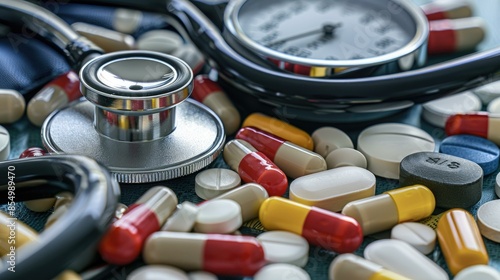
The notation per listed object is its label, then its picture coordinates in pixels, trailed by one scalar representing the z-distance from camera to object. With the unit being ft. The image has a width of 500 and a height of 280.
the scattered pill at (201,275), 0.74
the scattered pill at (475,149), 0.89
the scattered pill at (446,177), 0.84
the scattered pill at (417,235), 0.80
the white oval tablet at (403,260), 0.76
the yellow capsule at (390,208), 0.81
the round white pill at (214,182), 0.84
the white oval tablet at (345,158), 0.89
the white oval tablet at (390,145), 0.89
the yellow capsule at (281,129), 0.91
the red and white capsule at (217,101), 0.94
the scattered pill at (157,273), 0.73
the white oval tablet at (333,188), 0.83
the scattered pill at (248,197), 0.82
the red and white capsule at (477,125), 0.93
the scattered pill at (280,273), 0.74
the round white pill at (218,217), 0.78
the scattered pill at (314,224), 0.78
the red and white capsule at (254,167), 0.85
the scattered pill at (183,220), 0.78
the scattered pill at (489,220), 0.81
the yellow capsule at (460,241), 0.77
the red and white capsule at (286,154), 0.87
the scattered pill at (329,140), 0.91
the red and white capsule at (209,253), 0.75
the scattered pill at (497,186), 0.86
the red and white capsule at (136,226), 0.75
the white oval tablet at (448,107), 0.97
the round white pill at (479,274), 0.75
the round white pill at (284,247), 0.77
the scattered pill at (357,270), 0.74
